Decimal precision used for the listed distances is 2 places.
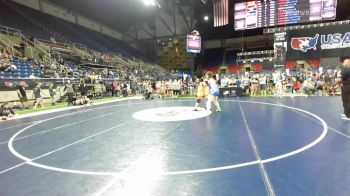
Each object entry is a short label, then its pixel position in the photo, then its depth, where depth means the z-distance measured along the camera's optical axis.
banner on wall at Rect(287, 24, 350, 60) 24.97
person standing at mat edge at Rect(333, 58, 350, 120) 7.04
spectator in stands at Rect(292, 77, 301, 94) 18.27
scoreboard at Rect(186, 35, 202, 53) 29.61
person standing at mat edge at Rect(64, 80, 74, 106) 16.02
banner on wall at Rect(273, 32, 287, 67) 21.38
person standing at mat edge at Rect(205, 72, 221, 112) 9.77
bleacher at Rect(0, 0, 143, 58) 24.19
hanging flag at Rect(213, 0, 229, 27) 24.61
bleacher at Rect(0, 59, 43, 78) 15.49
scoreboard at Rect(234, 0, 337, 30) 20.47
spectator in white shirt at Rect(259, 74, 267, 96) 18.14
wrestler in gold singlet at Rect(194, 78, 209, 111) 10.84
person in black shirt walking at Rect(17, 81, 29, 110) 13.97
